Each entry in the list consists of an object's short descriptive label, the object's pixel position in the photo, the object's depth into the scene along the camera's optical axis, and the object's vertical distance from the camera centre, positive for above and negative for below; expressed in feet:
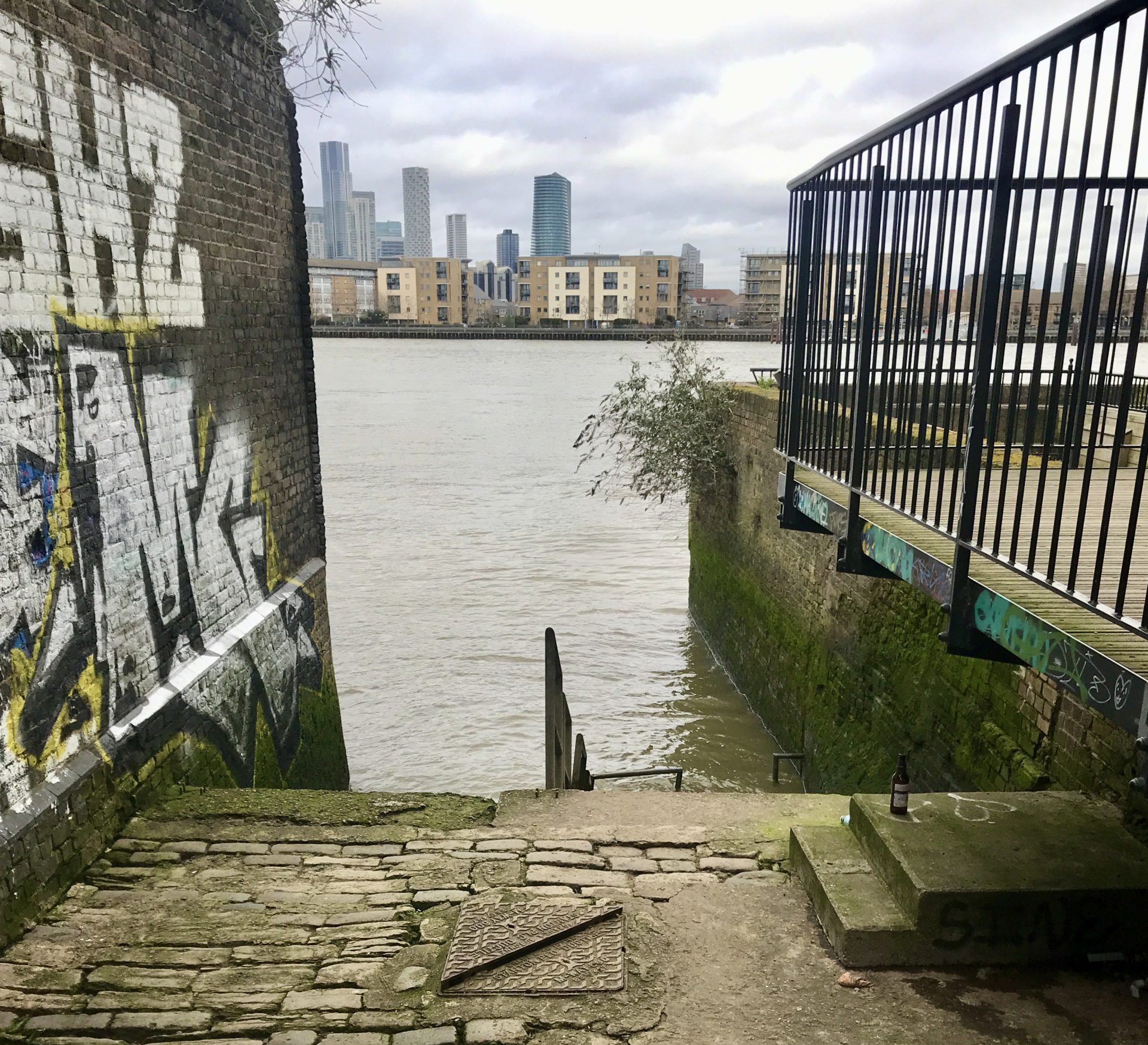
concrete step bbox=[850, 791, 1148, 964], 11.87 -7.40
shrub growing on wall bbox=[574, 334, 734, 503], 41.83 -4.92
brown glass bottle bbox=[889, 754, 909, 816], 13.52 -7.11
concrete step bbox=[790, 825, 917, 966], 12.14 -8.07
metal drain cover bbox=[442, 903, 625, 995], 12.42 -8.97
